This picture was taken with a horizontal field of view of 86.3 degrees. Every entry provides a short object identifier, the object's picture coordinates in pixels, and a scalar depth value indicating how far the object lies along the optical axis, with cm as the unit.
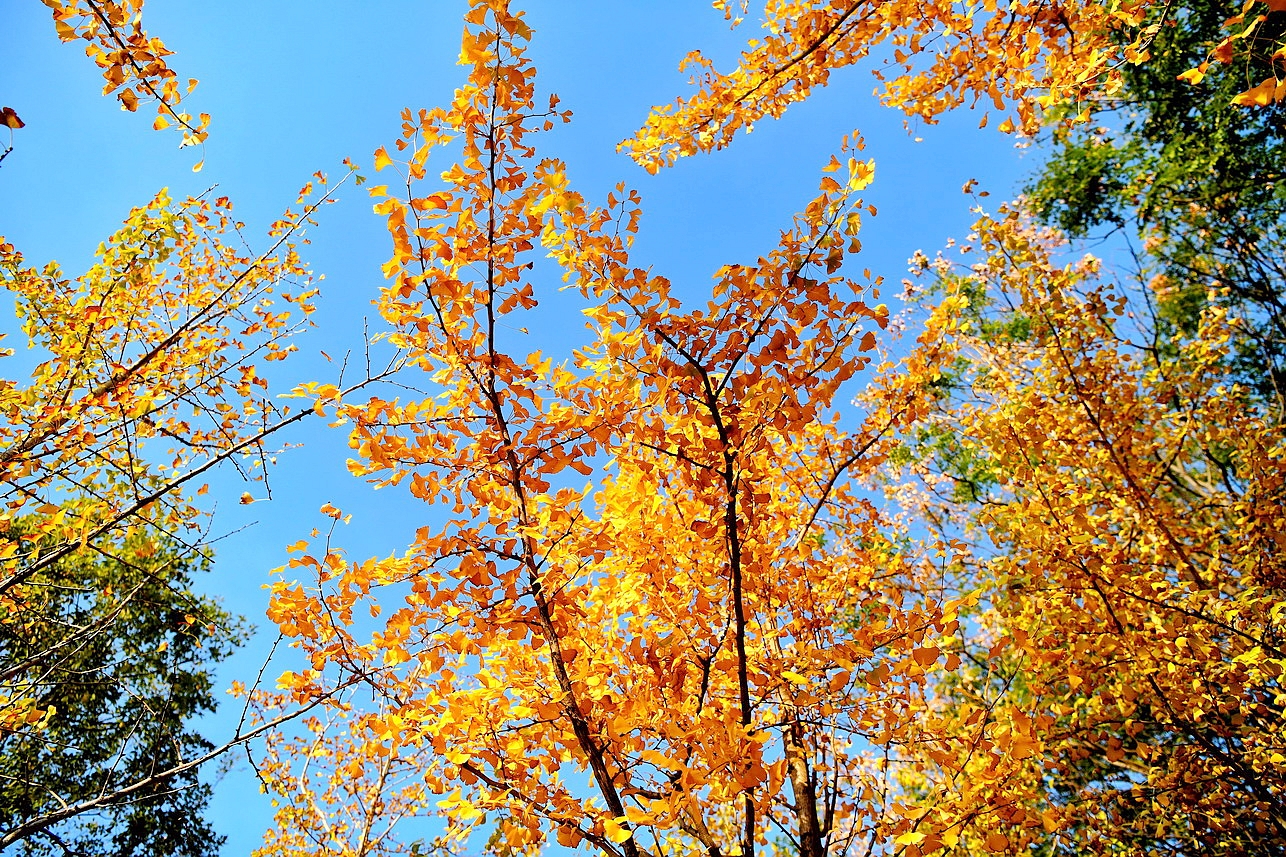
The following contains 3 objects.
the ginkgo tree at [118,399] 306
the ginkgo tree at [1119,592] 244
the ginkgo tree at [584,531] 172
